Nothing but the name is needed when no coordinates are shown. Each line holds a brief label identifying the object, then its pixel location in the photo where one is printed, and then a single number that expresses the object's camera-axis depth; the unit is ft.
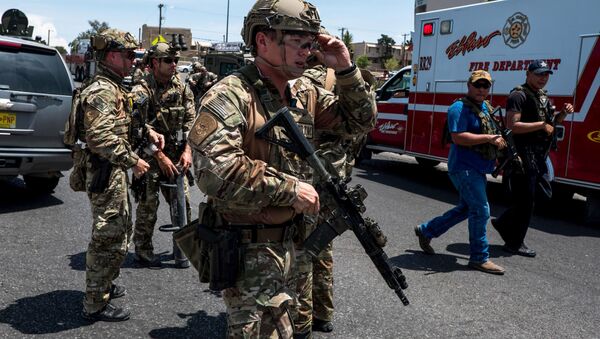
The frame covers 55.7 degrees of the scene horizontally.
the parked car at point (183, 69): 171.37
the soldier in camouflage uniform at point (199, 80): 43.68
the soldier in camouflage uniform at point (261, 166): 6.86
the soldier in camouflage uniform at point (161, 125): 15.99
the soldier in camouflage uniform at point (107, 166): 11.84
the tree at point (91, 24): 134.72
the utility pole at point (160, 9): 216.90
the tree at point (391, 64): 227.20
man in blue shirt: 16.55
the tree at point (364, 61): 216.25
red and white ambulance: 22.75
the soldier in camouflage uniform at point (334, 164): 11.74
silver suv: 20.54
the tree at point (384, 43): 263.45
